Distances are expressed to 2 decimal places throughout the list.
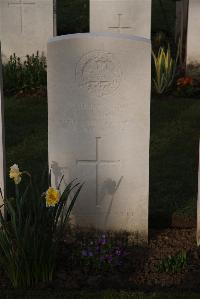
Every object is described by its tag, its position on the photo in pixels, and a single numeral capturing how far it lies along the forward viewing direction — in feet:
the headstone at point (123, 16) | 32.17
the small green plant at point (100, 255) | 15.56
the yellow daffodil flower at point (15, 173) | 14.65
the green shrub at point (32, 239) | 14.30
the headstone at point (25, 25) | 35.50
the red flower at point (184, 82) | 33.35
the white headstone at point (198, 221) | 16.51
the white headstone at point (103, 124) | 16.12
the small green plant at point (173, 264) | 15.54
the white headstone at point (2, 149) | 16.39
